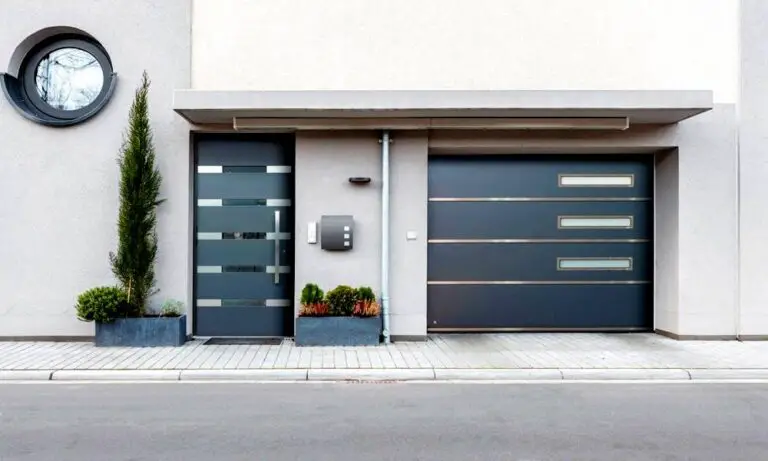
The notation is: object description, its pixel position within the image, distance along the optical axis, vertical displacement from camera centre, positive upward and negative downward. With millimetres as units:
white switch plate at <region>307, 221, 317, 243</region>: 8492 -19
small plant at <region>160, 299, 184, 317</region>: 8273 -1223
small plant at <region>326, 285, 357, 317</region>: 8117 -1074
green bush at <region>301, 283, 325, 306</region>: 8164 -985
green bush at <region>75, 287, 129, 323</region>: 7789 -1102
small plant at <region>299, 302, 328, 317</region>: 8109 -1199
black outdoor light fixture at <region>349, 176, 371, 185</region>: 8484 +810
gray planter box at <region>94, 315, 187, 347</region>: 7977 -1527
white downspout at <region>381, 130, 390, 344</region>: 8422 +4
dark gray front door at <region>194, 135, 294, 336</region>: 8977 -77
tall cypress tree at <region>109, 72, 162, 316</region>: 8141 +299
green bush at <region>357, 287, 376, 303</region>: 8211 -979
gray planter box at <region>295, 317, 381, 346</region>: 8023 -1495
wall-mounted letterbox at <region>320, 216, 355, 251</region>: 8359 -32
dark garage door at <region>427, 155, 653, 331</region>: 9406 -139
